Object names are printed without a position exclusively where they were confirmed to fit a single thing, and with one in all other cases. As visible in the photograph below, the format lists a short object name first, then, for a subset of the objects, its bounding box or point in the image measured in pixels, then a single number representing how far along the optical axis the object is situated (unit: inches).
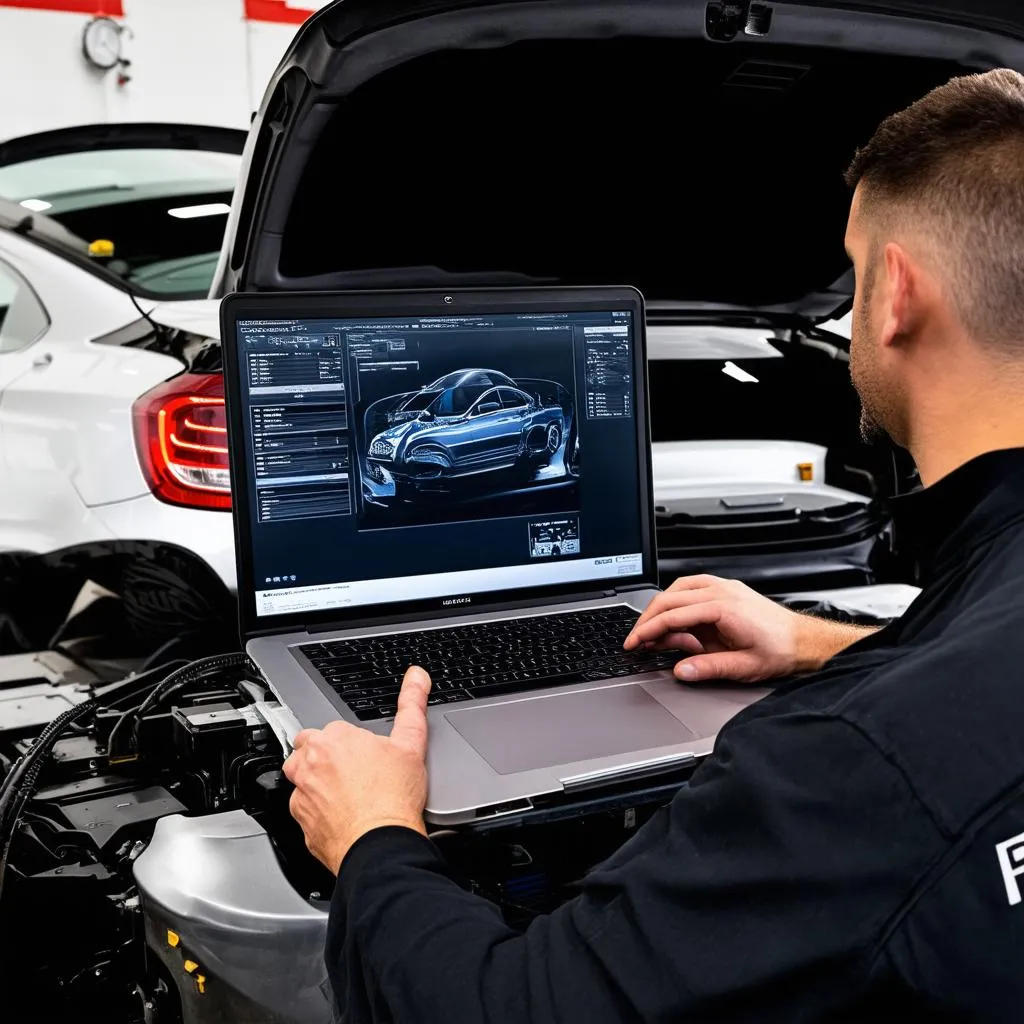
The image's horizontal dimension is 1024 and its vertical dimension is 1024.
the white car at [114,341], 82.1
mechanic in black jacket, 23.0
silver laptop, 47.8
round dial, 226.1
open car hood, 58.8
